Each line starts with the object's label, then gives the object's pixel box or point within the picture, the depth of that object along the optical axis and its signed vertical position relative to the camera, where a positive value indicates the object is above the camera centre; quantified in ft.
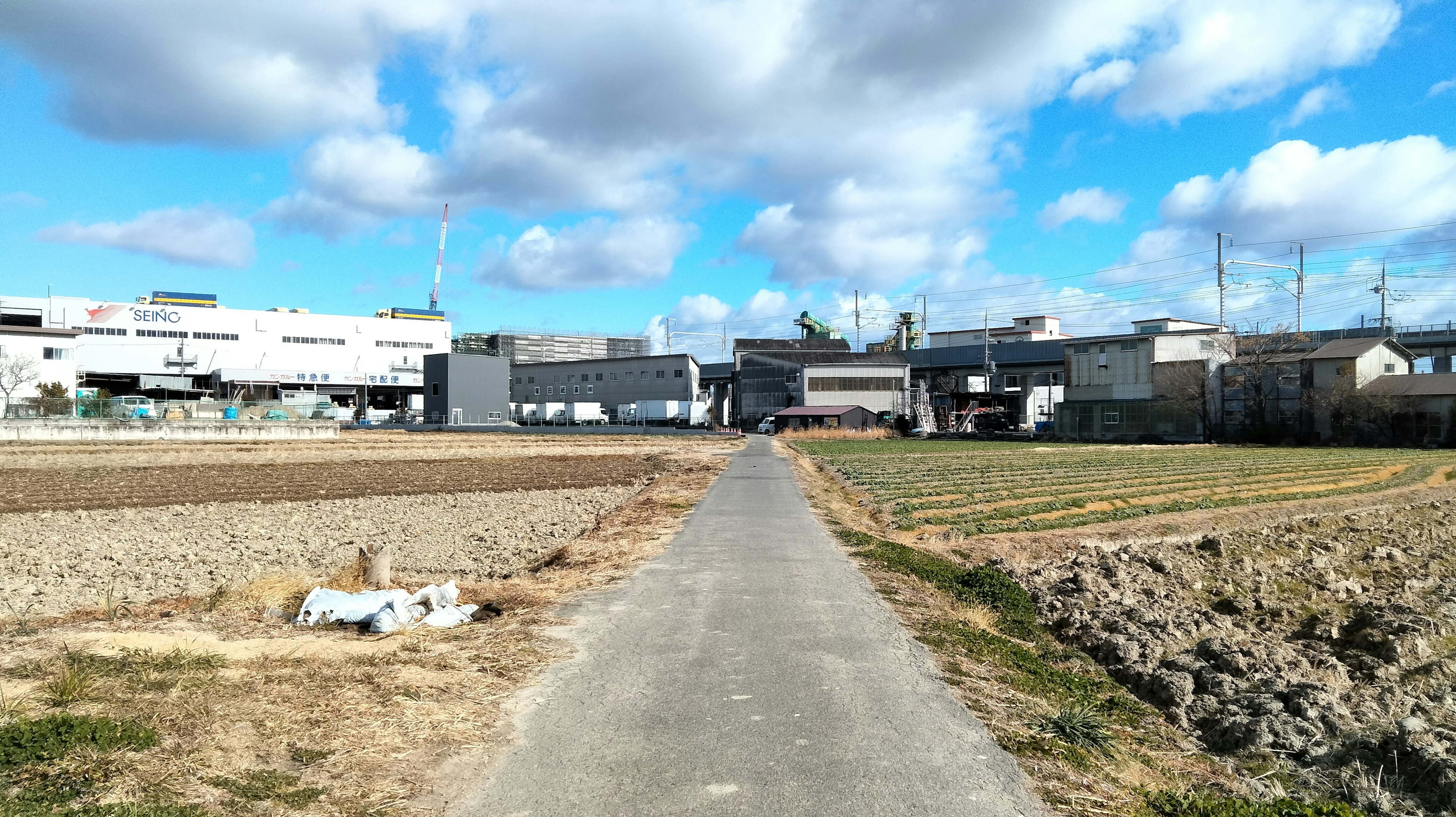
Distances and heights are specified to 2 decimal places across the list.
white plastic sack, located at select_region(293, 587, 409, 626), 29.27 -6.76
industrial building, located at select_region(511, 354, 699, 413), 319.27 +14.09
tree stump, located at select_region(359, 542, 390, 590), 35.60 -6.60
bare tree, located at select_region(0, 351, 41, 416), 225.35 +12.43
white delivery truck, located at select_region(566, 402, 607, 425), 303.89 +0.25
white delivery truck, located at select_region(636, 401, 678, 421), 299.17 +2.11
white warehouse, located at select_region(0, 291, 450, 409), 326.03 +28.34
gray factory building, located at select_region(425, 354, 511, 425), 278.46 +9.29
